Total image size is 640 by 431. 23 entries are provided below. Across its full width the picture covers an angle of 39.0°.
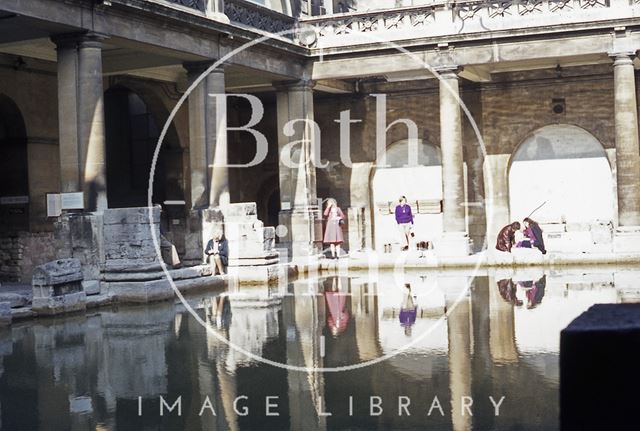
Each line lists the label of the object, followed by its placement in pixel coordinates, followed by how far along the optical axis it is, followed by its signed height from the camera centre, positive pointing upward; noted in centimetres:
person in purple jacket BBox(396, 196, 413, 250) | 2367 -4
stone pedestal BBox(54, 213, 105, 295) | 1540 -25
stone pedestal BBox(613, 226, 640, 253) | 2094 -66
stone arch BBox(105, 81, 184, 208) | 2520 +199
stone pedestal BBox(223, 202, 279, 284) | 1789 -59
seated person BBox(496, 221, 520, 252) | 2248 -56
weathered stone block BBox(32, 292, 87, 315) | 1338 -116
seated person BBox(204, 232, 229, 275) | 1791 -60
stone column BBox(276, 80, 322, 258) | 2356 +148
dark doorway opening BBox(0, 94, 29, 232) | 1991 +121
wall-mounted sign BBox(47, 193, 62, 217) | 1618 +41
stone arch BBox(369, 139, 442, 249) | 2723 +95
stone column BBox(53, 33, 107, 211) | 1596 +194
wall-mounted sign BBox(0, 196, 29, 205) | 2006 +61
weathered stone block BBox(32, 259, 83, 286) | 1335 -70
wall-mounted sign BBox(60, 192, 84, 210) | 1581 +44
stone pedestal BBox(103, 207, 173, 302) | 1509 -56
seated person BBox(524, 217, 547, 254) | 2153 -50
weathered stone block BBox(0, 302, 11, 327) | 1238 -118
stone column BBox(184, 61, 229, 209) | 1978 +185
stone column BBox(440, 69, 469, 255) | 2222 +128
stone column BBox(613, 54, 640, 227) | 2116 +168
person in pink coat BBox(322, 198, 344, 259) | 2292 -32
